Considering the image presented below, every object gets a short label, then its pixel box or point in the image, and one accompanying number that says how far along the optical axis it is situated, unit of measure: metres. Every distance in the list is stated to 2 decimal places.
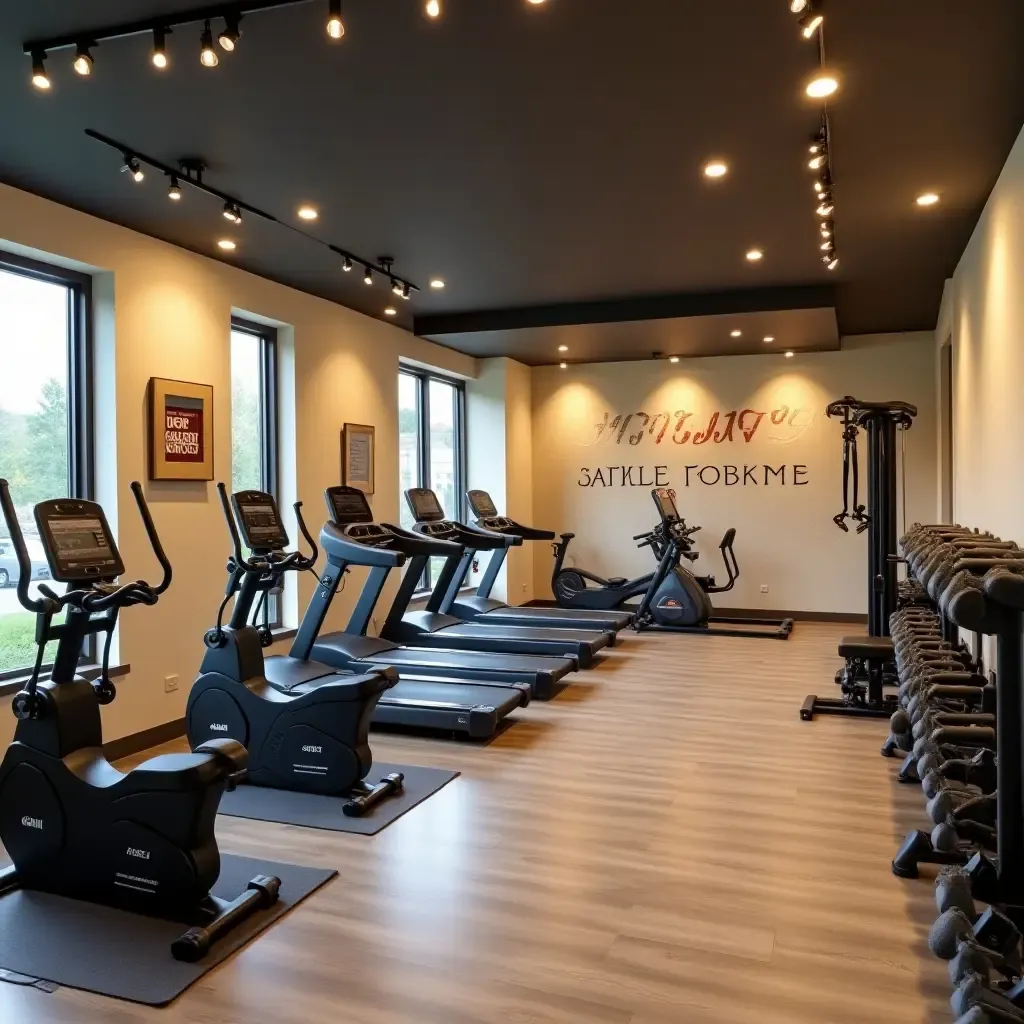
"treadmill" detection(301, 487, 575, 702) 4.95
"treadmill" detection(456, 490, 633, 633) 7.73
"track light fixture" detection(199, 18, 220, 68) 3.04
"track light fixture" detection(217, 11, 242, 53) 2.97
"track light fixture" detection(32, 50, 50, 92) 3.20
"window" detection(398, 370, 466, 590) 8.95
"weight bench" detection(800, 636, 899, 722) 5.22
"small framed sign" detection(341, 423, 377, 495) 7.29
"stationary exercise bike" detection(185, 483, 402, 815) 4.00
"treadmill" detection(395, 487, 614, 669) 6.72
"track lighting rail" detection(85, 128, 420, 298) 4.14
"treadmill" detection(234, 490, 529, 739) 4.34
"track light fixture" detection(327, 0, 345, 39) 2.82
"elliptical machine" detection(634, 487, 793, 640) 8.77
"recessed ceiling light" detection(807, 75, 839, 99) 3.51
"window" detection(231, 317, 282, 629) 6.38
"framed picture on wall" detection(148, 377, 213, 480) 5.30
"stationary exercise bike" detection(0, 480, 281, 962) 2.85
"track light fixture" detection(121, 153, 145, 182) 4.18
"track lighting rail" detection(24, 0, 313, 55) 2.94
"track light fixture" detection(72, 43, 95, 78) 3.13
